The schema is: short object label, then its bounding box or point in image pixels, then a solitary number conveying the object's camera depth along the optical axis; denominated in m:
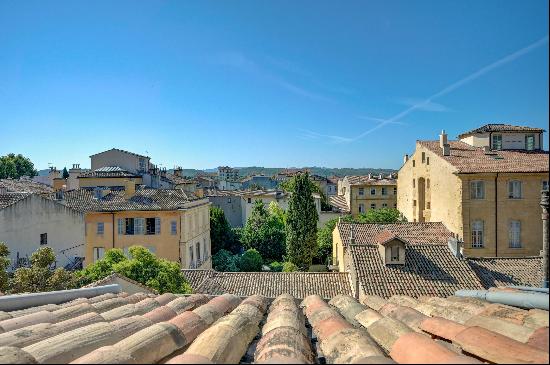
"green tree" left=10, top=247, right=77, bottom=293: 14.56
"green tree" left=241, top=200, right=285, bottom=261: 47.12
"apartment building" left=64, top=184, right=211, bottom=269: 29.98
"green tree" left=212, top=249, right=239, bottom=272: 39.92
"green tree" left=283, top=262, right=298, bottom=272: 35.81
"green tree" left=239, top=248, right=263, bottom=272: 39.91
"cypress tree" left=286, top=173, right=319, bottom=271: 38.88
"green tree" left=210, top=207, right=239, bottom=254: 46.62
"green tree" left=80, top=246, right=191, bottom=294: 17.84
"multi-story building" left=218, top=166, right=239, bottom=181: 139.88
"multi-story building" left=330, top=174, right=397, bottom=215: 61.41
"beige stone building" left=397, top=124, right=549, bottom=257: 26.72
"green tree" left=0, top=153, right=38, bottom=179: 85.50
